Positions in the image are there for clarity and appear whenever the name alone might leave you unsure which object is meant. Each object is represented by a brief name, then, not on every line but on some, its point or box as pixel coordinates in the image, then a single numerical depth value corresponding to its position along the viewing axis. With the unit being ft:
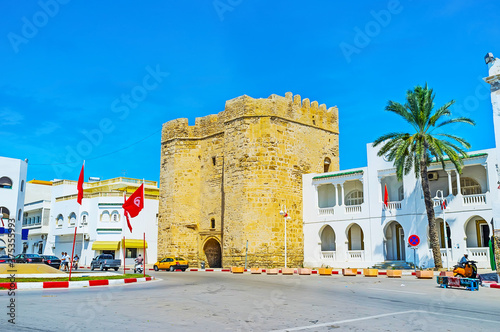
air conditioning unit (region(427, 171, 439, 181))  99.60
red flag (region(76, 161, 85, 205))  66.28
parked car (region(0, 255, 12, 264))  100.89
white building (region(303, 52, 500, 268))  90.38
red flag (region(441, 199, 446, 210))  91.14
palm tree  85.40
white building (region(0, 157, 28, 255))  134.82
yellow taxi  107.86
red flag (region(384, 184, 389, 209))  101.01
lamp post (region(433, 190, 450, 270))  90.35
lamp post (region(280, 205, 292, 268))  104.88
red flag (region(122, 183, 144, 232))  75.05
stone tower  110.73
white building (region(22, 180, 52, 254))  168.55
